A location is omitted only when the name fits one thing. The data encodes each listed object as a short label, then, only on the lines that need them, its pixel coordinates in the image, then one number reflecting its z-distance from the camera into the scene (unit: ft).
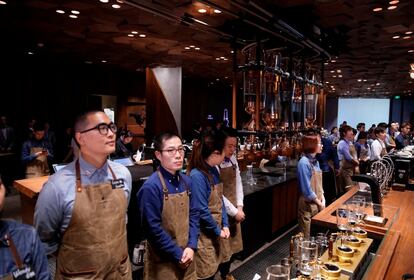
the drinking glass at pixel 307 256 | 5.30
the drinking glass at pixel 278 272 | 4.51
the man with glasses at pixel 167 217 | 6.93
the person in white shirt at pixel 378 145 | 21.62
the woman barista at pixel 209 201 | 8.48
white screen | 72.74
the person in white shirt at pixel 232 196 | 10.28
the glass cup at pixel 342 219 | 7.36
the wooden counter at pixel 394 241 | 5.87
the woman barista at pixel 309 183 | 11.95
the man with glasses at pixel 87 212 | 5.58
